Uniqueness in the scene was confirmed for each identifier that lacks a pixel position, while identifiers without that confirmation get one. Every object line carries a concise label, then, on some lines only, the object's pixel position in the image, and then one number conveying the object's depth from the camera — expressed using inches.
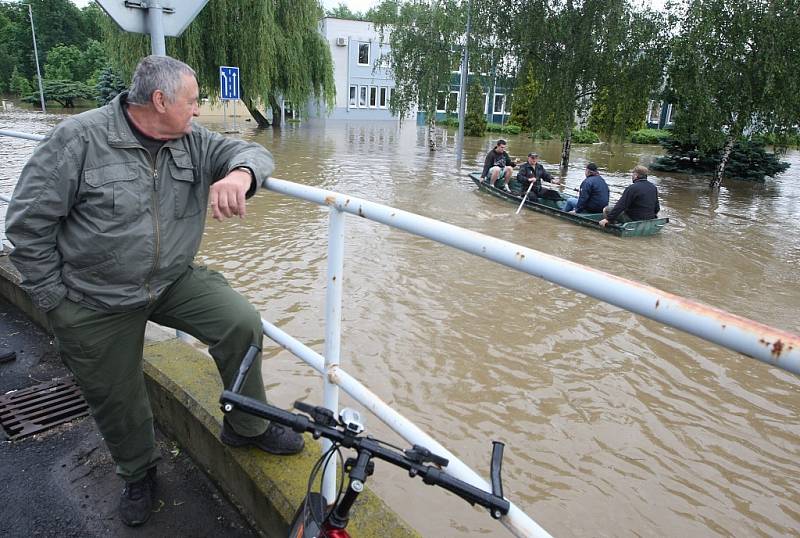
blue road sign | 748.0
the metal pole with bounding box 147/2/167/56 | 121.9
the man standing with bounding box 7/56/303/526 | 72.8
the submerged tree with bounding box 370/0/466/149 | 834.8
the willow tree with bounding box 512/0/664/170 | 657.6
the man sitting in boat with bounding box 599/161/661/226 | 399.2
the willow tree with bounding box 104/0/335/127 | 755.4
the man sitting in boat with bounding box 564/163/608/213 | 428.1
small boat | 398.6
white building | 1712.6
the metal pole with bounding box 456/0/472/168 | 762.8
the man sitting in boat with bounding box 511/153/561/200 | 479.2
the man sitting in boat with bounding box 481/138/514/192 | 541.6
